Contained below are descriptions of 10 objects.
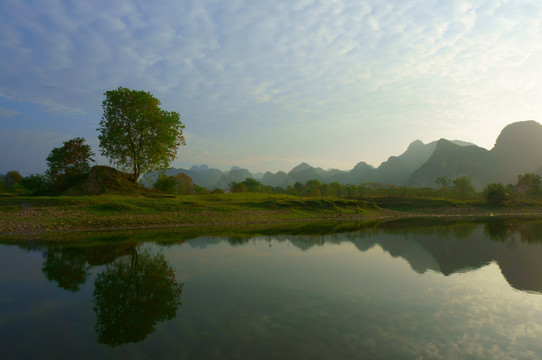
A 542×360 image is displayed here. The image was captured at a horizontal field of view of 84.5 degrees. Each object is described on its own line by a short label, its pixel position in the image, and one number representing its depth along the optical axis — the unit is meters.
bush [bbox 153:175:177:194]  80.94
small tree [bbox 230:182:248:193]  108.44
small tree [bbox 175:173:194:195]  117.55
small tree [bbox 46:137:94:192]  58.84
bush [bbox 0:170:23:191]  113.84
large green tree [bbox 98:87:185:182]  58.25
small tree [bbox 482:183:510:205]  95.81
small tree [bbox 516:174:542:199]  124.25
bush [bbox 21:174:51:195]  59.38
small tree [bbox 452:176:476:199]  134.50
